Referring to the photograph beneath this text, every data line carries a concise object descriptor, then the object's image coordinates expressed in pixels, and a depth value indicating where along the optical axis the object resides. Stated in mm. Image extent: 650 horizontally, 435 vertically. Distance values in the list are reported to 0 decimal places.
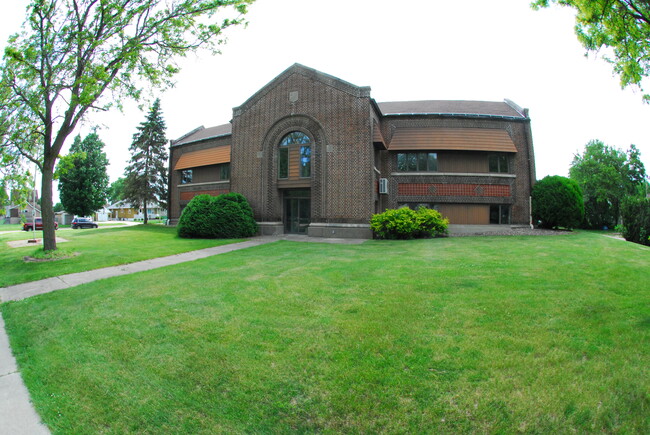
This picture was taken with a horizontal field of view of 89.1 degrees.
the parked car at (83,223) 38938
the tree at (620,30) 6086
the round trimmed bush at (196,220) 18641
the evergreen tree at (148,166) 36188
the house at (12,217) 57281
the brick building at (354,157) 19406
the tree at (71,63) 11492
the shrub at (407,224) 16938
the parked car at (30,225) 33934
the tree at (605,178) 36344
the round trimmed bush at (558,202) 20578
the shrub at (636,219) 15047
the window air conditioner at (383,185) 21328
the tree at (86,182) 41469
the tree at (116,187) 37175
